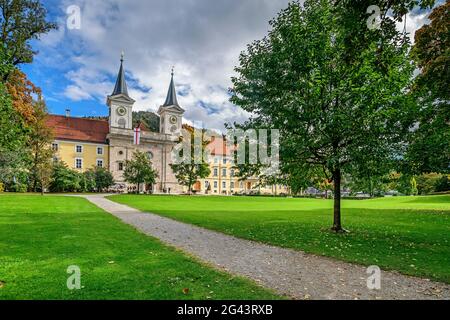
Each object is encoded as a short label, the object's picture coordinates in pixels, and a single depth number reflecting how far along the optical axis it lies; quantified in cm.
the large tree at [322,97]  1041
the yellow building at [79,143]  5678
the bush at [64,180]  4638
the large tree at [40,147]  4231
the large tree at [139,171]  4828
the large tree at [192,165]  5109
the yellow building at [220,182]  7338
